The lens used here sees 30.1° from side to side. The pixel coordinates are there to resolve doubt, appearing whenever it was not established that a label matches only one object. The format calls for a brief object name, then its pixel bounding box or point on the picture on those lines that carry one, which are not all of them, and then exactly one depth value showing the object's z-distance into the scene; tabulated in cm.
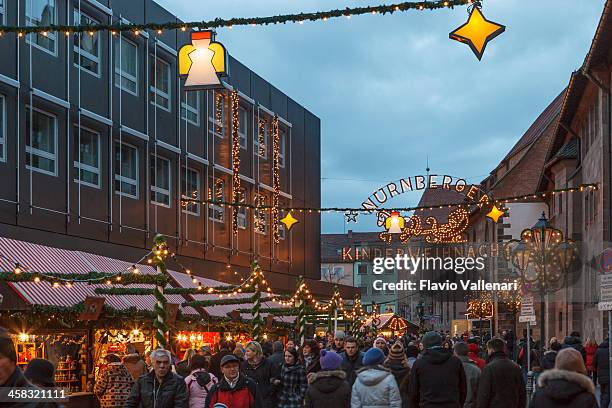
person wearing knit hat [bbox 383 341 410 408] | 1516
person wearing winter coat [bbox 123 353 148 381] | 1565
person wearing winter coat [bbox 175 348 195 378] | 1609
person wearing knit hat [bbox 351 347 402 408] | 1179
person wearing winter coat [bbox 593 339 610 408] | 2134
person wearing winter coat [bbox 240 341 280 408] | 1491
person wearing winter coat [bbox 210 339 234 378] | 1628
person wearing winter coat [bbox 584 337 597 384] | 2638
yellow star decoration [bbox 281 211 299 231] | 3556
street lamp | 2645
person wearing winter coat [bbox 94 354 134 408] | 1522
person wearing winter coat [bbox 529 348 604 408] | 944
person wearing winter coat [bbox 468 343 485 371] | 1806
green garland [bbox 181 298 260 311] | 2702
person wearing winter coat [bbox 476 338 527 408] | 1372
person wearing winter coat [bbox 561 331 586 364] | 2111
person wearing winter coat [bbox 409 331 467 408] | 1314
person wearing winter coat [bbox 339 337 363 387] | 1578
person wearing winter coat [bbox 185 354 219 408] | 1298
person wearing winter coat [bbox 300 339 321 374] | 1575
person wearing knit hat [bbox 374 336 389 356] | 1830
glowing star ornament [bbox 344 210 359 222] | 3594
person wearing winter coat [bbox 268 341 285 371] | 1581
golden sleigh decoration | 6294
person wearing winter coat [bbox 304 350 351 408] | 1183
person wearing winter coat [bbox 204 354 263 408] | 1169
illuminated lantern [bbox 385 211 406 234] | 3914
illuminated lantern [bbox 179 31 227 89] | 1444
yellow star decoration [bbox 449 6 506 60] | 1214
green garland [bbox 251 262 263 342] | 2517
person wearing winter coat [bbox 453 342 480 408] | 1526
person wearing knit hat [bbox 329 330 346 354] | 2171
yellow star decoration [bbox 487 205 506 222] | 3412
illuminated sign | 4094
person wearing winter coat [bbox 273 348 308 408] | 1447
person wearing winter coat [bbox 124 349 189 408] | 1163
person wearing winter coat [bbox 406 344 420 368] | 1738
